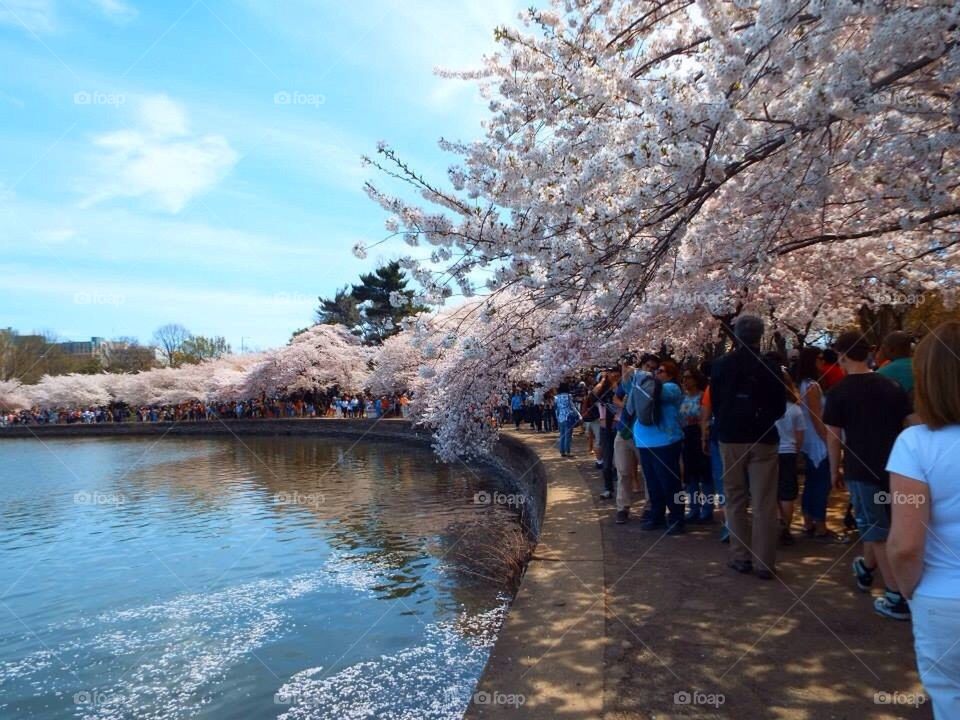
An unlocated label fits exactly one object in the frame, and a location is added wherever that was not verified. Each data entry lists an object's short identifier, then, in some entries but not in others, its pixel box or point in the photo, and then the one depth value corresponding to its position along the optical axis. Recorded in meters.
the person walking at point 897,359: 4.35
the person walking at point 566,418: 13.29
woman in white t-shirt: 1.85
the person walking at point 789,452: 5.52
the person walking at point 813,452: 5.55
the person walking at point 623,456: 6.58
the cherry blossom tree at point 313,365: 44.06
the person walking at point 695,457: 6.64
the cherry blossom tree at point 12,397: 58.69
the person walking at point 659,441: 6.06
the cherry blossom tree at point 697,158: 3.70
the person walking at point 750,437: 4.61
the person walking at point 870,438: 3.83
